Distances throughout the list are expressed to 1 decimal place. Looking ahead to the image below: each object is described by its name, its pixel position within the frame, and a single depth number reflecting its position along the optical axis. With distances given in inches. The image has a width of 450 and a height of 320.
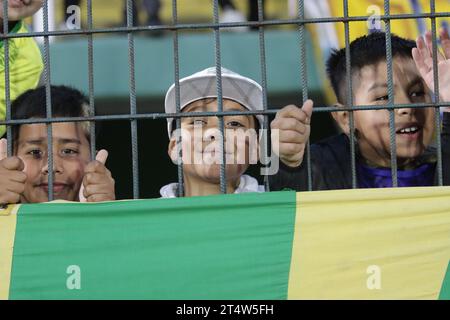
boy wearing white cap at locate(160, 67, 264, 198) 222.4
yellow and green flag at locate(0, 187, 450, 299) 190.4
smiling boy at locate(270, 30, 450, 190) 227.6
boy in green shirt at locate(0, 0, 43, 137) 249.0
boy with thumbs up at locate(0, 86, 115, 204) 240.4
